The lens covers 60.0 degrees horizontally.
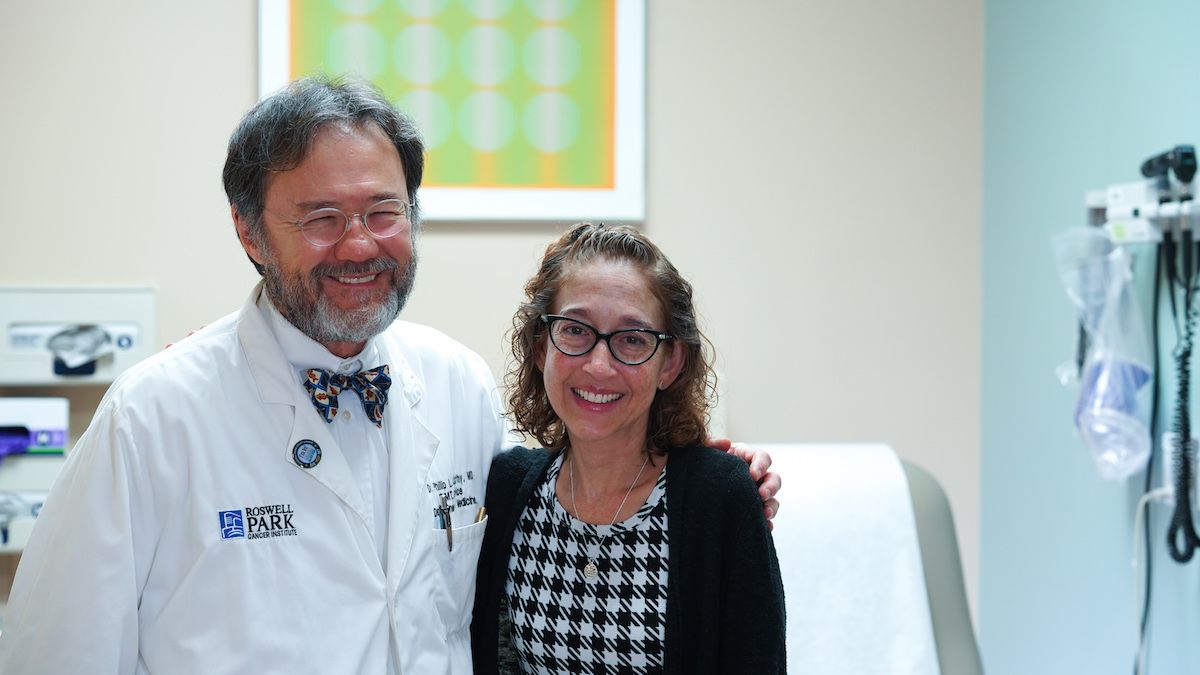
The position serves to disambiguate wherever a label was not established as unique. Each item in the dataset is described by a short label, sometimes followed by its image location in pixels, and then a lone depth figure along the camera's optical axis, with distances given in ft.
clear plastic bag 7.00
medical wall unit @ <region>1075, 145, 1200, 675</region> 6.66
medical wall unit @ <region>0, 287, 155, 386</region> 8.45
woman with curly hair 4.67
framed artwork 8.95
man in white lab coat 4.29
